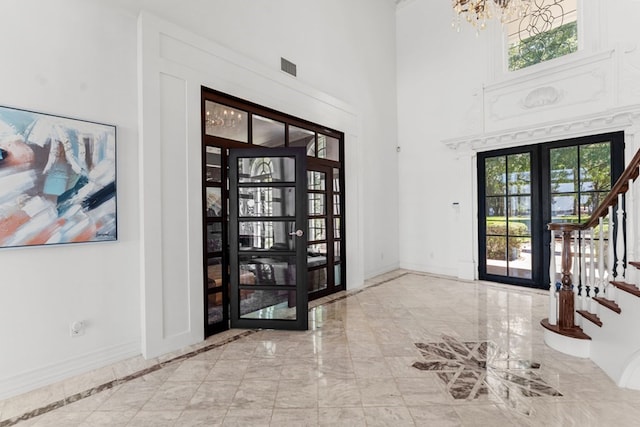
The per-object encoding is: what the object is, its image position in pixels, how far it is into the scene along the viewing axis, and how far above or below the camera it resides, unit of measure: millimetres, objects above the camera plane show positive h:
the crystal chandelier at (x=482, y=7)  3781 +2417
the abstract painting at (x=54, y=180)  2410 +288
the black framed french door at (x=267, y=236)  3822 -282
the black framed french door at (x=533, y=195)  5012 +246
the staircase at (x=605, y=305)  2475 -857
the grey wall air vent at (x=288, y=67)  4512 +2069
